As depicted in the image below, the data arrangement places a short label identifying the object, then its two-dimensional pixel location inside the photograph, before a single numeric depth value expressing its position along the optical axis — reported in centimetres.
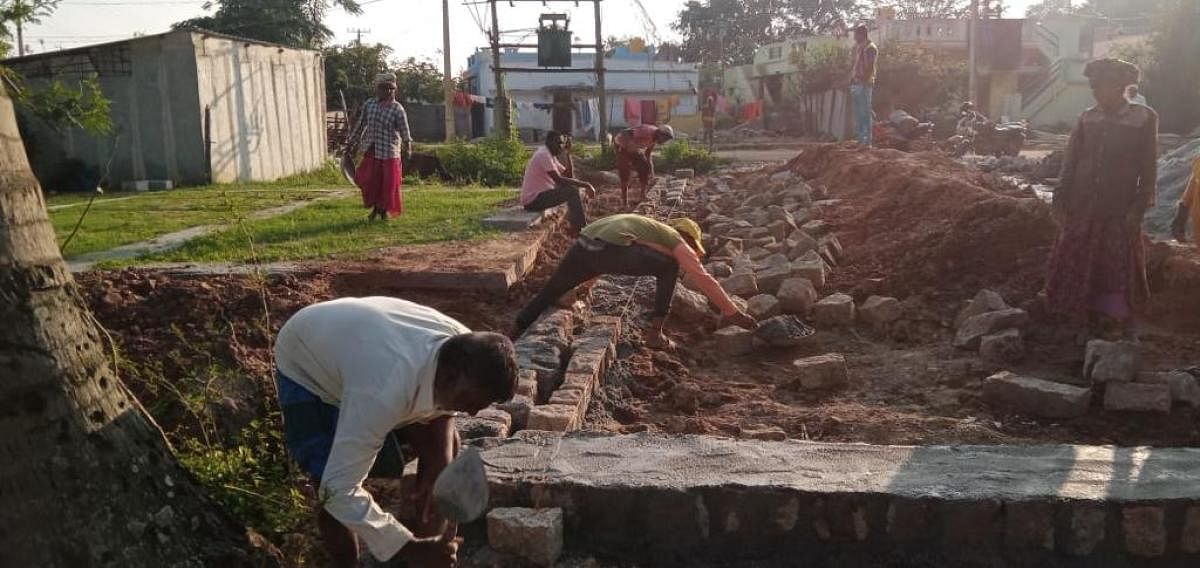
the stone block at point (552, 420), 398
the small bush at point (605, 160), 1823
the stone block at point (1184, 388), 448
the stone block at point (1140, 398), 440
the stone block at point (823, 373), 516
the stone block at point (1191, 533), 302
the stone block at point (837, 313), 652
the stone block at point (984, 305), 606
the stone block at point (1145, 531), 303
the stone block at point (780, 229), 962
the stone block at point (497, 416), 395
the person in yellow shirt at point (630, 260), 552
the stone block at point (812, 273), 734
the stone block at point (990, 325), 574
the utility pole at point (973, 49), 2817
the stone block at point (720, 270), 797
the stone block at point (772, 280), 726
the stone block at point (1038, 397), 446
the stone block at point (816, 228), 955
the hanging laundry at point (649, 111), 3825
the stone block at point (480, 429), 384
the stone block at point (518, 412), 412
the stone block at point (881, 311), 644
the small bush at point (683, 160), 1880
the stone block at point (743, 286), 720
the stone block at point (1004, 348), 546
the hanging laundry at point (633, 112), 3775
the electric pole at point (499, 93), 1814
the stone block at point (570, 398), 428
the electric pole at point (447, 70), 2647
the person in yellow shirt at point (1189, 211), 745
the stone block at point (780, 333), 596
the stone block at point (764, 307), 654
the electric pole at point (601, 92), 1777
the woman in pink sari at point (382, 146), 912
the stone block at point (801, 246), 841
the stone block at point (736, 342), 600
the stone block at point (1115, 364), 464
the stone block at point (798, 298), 674
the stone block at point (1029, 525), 303
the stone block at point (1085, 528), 304
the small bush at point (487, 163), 1698
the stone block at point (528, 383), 445
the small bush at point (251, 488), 297
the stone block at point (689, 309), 654
